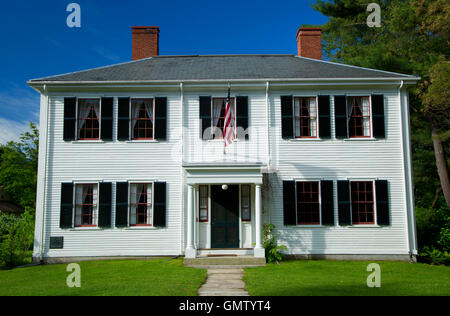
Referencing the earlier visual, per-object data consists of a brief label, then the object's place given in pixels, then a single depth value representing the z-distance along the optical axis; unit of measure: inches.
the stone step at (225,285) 335.3
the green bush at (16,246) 475.2
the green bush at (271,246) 463.8
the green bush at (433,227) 519.5
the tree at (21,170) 1342.3
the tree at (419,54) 580.7
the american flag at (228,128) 452.3
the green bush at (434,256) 489.1
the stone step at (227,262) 447.2
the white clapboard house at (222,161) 490.3
